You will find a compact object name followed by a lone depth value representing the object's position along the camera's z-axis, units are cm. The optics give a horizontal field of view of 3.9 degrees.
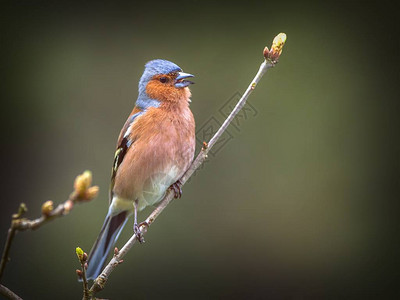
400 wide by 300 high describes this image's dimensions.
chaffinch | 362
